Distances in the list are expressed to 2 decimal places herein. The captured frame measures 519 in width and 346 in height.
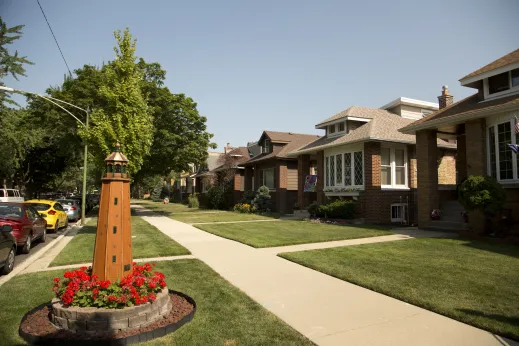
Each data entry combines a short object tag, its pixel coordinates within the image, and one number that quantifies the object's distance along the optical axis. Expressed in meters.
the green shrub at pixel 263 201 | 25.91
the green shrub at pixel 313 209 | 18.91
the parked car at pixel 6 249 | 7.21
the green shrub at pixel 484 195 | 10.77
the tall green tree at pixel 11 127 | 17.70
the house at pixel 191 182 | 47.16
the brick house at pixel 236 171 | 33.28
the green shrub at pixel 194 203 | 37.55
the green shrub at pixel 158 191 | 71.25
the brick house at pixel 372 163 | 17.14
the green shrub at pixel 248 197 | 27.46
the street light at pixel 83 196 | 17.54
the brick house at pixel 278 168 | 25.84
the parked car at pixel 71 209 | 20.85
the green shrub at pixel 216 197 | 32.69
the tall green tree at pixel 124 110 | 9.80
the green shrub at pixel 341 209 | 17.11
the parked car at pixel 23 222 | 9.42
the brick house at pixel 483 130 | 11.73
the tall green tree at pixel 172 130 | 23.23
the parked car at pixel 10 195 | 20.55
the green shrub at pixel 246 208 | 25.60
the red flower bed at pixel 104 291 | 4.22
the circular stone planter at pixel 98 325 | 3.91
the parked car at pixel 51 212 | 14.99
